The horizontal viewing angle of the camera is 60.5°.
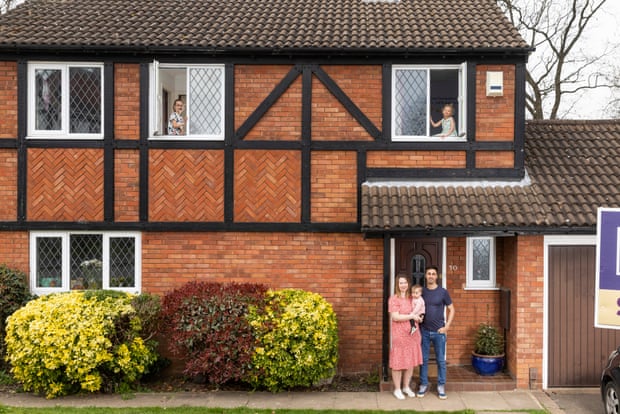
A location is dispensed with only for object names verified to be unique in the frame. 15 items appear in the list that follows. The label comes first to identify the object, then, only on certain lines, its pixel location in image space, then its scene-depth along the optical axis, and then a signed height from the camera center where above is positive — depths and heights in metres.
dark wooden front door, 9.19 -0.86
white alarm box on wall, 8.94 +2.04
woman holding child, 7.82 -1.98
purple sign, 6.41 -0.53
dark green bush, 8.56 -1.52
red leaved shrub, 7.77 -1.88
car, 6.58 -2.28
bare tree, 20.22 +5.98
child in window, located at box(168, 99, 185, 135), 9.30 +1.39
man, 7.92 -1.85
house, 8.99 +0.71
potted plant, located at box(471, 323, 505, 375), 8.62 -2.42
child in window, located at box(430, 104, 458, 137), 9.22 +1.40
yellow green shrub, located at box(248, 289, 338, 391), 7.71 -2.05
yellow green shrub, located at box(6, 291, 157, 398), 7.61 -2.08
